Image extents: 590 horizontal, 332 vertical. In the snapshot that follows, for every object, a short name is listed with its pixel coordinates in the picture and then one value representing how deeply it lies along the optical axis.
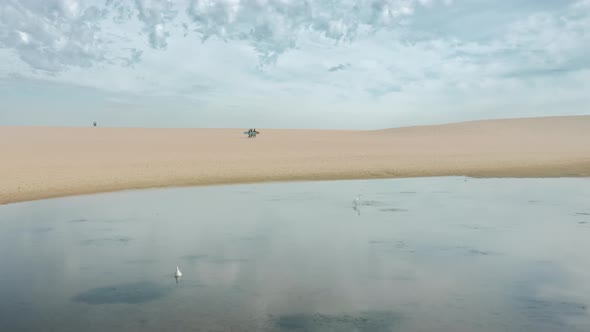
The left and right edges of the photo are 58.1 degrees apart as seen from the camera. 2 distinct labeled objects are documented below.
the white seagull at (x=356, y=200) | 25.75
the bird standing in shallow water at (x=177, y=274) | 13.43
